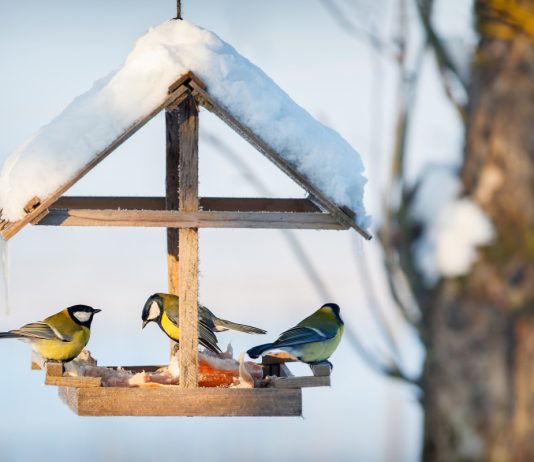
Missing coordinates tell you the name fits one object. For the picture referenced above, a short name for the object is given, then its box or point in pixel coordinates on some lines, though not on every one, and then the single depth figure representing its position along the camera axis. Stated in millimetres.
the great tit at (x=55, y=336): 11078
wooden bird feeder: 9898
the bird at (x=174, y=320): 10641
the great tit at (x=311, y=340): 10734
